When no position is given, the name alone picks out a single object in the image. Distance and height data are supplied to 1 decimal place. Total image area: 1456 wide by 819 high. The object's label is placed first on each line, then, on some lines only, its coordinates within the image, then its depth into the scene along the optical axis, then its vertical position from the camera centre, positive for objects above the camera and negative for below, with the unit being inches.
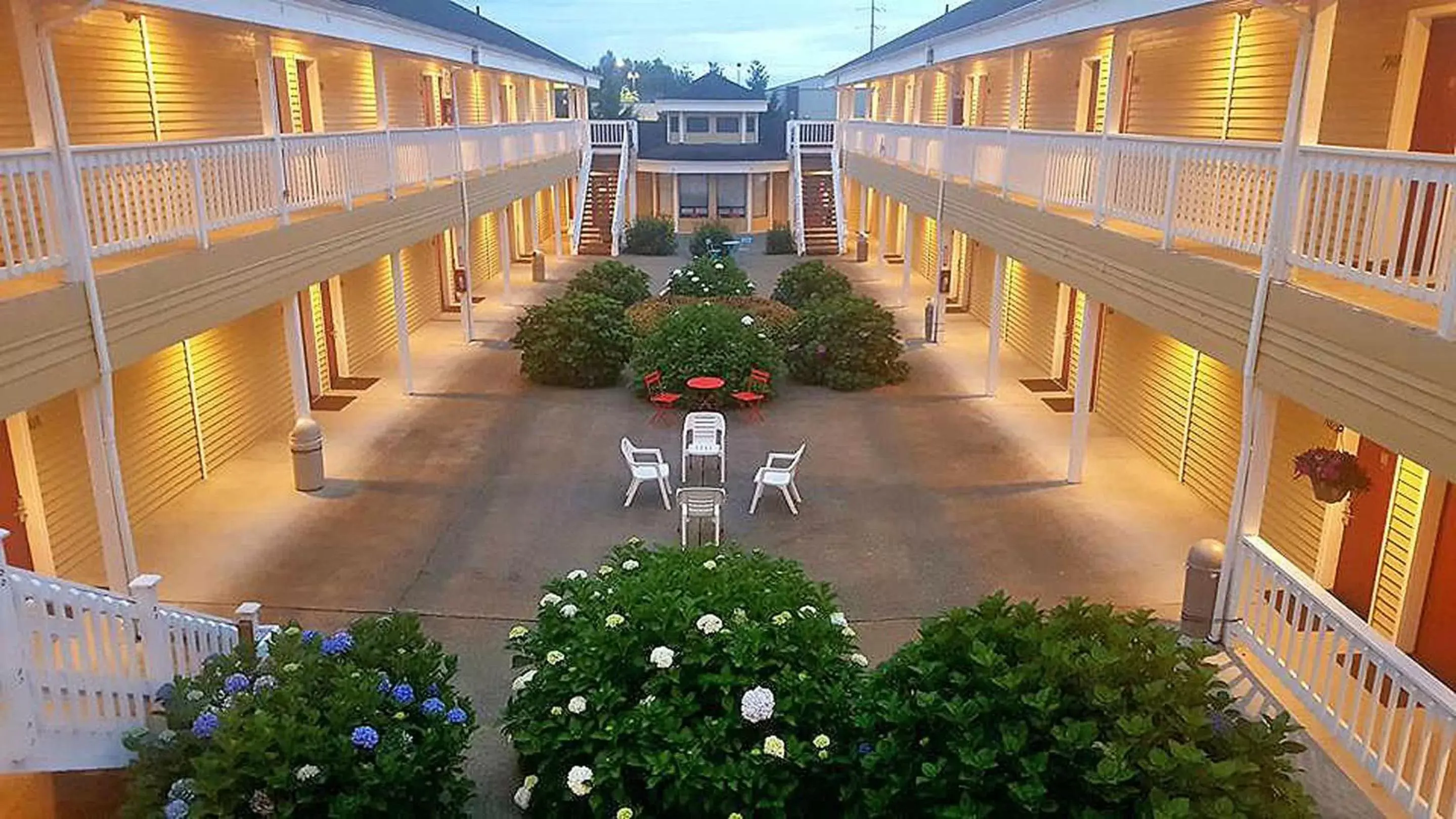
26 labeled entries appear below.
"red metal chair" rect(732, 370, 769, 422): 644.7 -157.7
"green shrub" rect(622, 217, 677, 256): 1418.6 -147.8
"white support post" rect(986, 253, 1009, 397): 665.0 -124.7
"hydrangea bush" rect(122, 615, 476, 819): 222.1 -131.8
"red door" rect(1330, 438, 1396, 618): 356.2 -138.0
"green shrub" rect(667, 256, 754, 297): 917.8 -132.4
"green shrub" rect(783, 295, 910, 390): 703.7 -145.9
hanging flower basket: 300.7 -97.5
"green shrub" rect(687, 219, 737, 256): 1387.8 -145.9
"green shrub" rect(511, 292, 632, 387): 708.7 -143.4
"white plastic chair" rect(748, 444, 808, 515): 480.1 -157.2
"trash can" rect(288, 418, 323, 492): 496.7 -151.6
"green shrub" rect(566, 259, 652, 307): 905.5 -133.7
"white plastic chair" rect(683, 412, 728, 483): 511.2 -151.0
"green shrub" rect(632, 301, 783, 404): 655.1 -138.3
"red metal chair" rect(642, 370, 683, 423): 629.0 -160.3
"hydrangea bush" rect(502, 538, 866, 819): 241.9 -135.4
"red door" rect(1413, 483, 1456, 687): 322.3 -147.2
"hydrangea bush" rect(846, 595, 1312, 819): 199.3 -118.9
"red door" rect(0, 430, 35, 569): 369.1 -131.7
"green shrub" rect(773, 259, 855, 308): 899.4 -134.4
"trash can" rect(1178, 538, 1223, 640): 333.1 -142.4
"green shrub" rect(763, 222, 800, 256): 1450.5 -157.8
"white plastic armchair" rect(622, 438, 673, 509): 484.4 -155.4
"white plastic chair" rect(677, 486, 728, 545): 435.8 -152.3
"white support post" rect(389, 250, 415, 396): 668.7 -120.1
